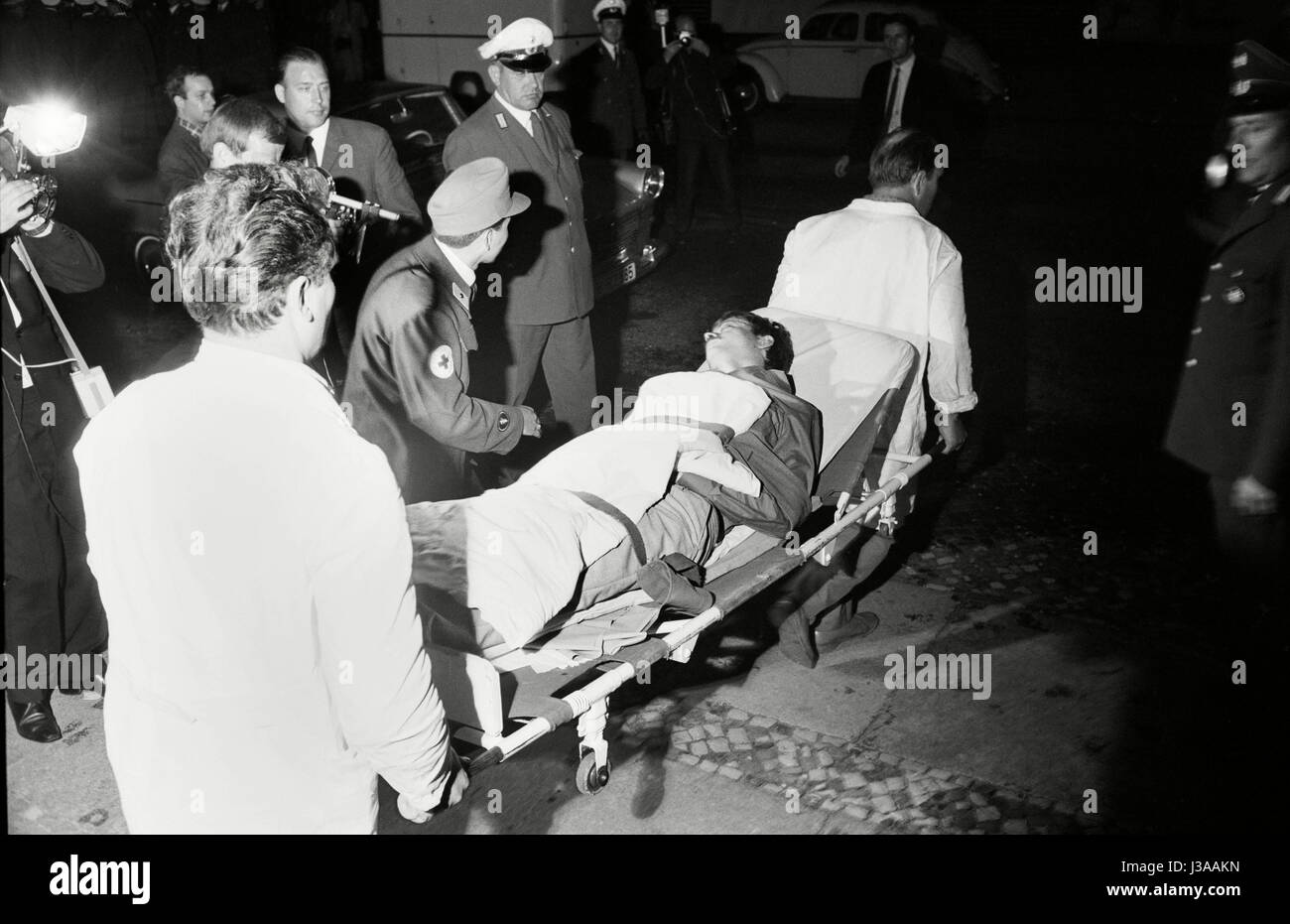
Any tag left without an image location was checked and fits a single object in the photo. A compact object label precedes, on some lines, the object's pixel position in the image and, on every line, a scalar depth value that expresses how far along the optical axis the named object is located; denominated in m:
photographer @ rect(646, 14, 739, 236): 10.12
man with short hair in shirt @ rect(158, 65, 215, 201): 5.07
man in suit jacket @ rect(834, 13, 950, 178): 8.63
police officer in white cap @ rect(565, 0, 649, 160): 9.56
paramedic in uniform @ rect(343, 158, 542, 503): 3.69
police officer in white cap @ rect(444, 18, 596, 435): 4.98
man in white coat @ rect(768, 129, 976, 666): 4.14
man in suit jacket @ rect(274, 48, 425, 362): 5.09
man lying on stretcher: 2.92
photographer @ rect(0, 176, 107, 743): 3.57
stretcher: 2.65
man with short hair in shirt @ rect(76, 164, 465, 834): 1.82
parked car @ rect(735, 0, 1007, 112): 16.45
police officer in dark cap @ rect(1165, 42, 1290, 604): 3.28
